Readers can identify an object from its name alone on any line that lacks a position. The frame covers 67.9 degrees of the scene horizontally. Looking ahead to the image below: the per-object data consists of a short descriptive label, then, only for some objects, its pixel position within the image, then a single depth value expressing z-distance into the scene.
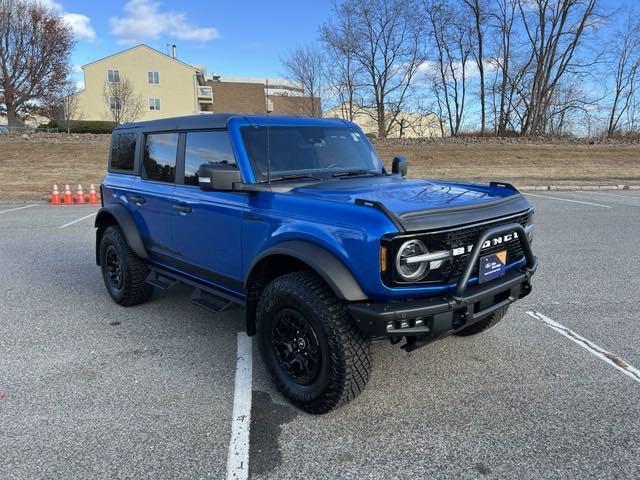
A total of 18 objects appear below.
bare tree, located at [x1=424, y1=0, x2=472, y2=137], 34.31
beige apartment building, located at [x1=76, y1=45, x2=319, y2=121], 47.81
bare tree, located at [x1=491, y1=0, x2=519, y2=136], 33.59
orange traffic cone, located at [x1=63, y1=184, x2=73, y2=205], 13.16
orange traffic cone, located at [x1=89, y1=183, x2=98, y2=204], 13.52
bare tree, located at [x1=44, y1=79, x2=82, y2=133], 37.12
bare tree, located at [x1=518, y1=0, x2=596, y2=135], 32.53
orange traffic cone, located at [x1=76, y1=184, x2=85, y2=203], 13.31
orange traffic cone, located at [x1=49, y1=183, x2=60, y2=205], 13.13
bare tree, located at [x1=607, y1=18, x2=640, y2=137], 35.84
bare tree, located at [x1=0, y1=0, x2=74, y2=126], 34.94
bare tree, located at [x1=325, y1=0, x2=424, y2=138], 32.81
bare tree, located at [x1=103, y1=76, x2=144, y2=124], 43.22
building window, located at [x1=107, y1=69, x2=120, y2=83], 48.38
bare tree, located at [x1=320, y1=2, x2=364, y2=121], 32.66
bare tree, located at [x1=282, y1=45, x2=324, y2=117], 32.06
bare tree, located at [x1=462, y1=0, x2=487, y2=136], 33.56
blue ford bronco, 2.65
